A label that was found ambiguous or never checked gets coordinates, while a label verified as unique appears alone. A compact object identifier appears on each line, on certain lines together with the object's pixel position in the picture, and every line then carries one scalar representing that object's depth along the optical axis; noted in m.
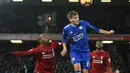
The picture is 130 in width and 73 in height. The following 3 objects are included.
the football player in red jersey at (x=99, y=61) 20.73
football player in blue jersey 15.02
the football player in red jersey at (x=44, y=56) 17.07
